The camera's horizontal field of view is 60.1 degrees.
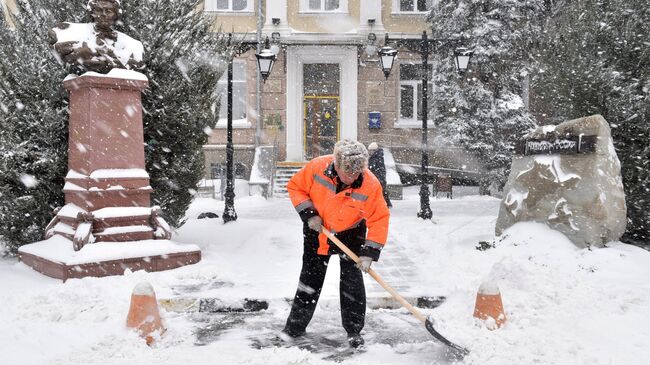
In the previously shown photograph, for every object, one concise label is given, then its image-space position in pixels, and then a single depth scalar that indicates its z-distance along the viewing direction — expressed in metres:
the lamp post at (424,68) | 12.68
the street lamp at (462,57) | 12.65
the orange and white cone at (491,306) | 4.71
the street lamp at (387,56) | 12.85
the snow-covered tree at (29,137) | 7.33
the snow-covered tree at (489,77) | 18.72
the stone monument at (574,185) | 7.41
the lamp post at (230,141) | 11.59
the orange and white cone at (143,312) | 4.51
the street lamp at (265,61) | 12.05
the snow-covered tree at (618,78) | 8.54
